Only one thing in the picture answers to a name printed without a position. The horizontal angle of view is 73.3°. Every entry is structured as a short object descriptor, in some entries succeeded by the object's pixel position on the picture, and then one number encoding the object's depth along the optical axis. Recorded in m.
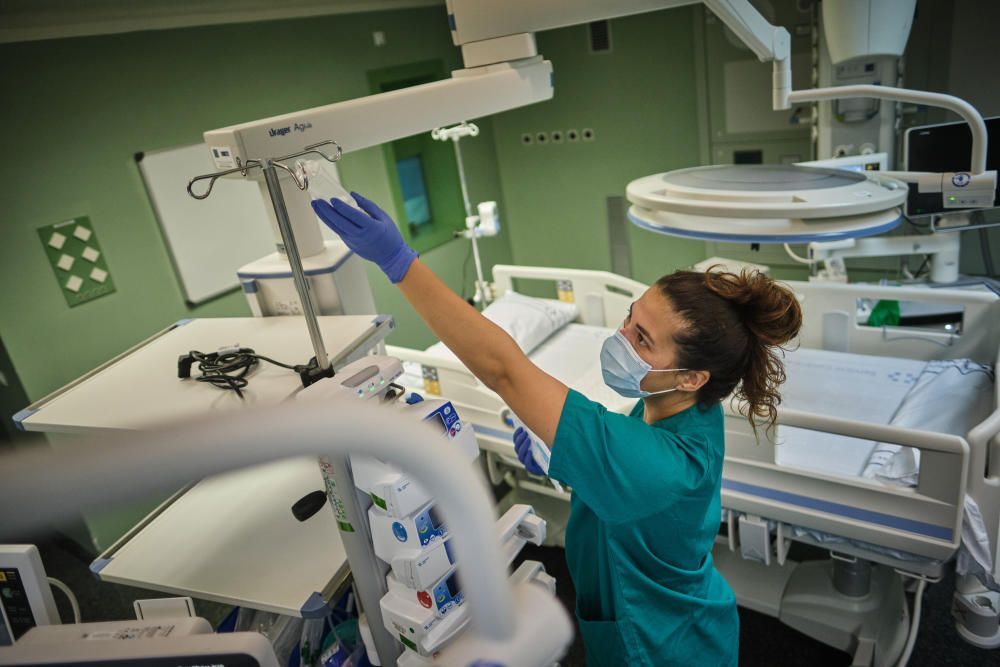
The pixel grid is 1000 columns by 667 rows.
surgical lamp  1.56
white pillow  3.09
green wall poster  2.65
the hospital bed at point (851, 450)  1.84
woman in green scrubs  1.19
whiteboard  2.98
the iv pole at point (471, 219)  2.45
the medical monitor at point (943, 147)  2.61
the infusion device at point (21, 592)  1.33
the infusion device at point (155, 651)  0.99
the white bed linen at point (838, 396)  2.20
